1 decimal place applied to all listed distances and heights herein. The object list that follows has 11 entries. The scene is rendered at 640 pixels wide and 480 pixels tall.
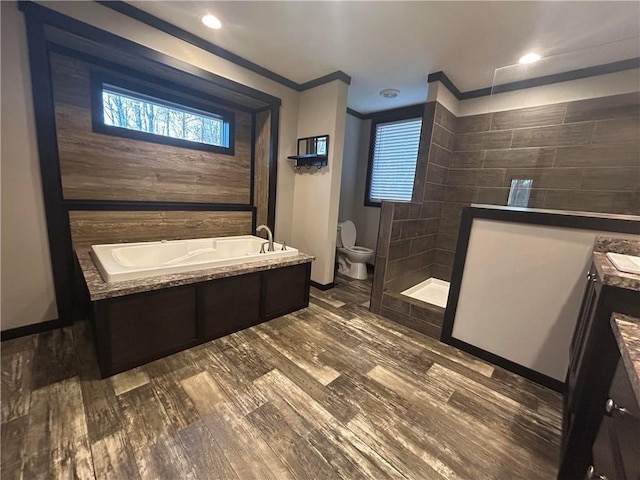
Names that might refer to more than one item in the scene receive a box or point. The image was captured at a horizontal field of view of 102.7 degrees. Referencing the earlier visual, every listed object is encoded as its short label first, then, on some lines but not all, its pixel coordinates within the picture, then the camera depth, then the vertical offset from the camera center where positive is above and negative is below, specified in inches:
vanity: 29.2 -23.4
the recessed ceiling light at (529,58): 89.3 +53.0
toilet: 146.0 -32.5
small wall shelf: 114.8 +18.5
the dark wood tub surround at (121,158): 73.7 +8.3
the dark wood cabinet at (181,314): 61.8 -37.3
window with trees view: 87.4 +23.9
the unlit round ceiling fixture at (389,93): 122.4 +51.1
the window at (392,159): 143.5 +23.3
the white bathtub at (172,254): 67.2 -24.3
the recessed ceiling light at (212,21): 79.1 +50.9
